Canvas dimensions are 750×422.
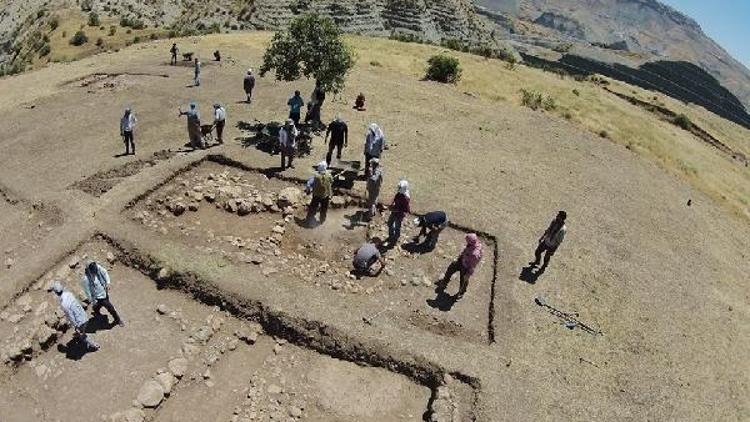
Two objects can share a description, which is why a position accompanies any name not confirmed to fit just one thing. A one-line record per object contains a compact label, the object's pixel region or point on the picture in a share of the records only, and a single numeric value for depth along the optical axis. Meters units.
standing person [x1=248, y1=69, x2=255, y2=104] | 28.00
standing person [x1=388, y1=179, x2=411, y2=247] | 16.59
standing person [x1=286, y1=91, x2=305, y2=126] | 22.81
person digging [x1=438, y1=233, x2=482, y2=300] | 15.01
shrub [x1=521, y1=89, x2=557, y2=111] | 37.19
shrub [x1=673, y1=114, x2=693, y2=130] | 62.94
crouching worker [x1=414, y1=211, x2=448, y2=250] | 17.48
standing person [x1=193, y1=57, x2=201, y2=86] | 31.66
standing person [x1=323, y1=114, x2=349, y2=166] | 20.55
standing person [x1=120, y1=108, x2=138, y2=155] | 21.22
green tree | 23.75
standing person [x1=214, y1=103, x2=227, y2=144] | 22.08
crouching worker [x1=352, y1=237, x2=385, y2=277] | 15.98
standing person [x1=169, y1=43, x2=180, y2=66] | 37.03
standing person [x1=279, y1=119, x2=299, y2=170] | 20.12
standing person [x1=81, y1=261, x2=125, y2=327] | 12.81
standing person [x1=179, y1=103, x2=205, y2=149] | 21.27
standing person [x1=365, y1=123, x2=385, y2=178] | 19.62
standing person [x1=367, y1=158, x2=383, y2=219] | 17.59
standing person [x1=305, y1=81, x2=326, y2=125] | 24.62
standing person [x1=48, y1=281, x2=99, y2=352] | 12.22
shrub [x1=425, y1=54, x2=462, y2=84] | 39.62
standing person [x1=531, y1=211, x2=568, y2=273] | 16.84
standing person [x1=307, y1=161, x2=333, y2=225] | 17.06
